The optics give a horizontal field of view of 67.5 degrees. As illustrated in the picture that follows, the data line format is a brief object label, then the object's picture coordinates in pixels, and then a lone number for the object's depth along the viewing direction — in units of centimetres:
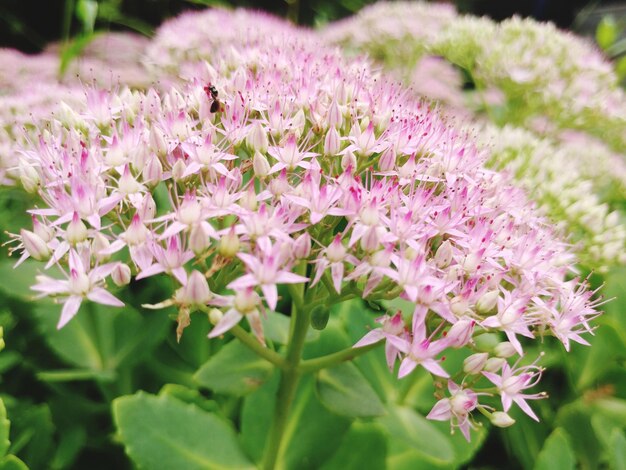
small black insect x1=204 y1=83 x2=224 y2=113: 9
